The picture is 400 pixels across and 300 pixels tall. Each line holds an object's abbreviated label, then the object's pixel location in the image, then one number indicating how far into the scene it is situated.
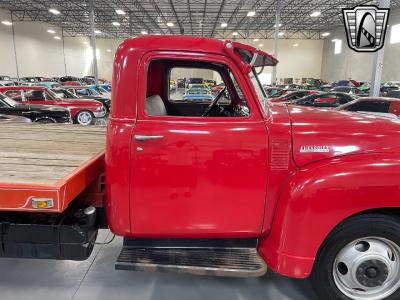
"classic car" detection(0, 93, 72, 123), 9.29
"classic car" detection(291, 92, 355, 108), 13.39
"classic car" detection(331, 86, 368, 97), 19.31
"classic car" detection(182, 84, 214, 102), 16.28
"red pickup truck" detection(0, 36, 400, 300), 2.29
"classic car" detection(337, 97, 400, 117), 8.51
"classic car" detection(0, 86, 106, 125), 11.16
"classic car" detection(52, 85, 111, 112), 13.68
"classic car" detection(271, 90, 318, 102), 15.70
